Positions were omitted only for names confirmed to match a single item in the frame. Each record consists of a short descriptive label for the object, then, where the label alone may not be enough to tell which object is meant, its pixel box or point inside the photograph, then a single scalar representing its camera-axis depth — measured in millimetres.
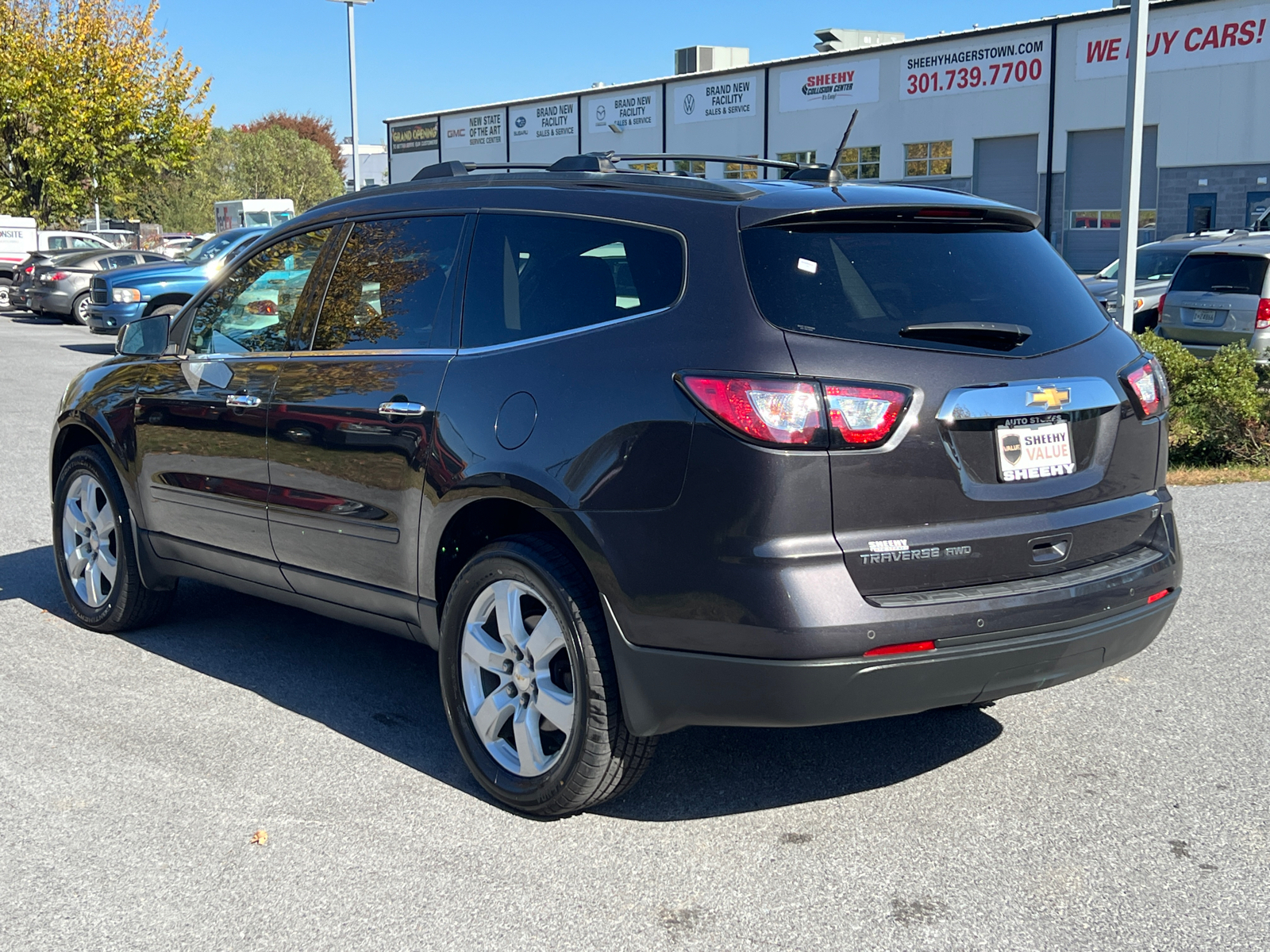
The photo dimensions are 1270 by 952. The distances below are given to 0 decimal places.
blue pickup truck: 20344
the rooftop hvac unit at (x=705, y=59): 50250
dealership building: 33156
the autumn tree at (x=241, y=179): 68812
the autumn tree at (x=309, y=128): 95938
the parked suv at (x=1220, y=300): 14289
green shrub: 9617
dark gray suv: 3305
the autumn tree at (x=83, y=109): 38219
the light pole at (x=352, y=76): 33625
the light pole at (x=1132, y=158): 10797
